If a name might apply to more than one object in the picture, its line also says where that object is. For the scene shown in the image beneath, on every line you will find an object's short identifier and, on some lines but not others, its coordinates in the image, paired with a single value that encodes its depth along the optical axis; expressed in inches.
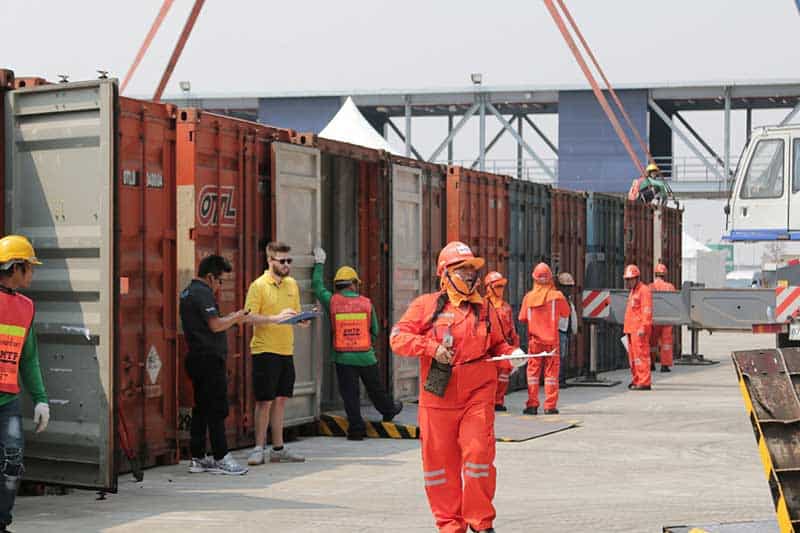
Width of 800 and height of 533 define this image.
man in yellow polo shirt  464.8
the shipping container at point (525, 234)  797.2
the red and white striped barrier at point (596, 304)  877.8
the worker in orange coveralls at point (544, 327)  642.8
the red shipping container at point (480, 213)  708.7
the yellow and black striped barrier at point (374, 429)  546.0
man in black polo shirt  438.9
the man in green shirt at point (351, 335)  540.1
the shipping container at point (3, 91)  402.0
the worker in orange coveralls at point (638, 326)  783.1
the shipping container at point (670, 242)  1115.3
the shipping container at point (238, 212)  472.1
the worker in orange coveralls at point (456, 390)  307.4
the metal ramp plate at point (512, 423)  553.0
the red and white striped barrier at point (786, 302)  623.5
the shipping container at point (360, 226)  627.2
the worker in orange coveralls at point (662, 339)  938.7
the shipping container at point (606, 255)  945.5
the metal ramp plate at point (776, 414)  261.4
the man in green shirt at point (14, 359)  323.3
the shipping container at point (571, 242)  875.4
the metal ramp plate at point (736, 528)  288.0
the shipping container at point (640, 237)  1034.1
